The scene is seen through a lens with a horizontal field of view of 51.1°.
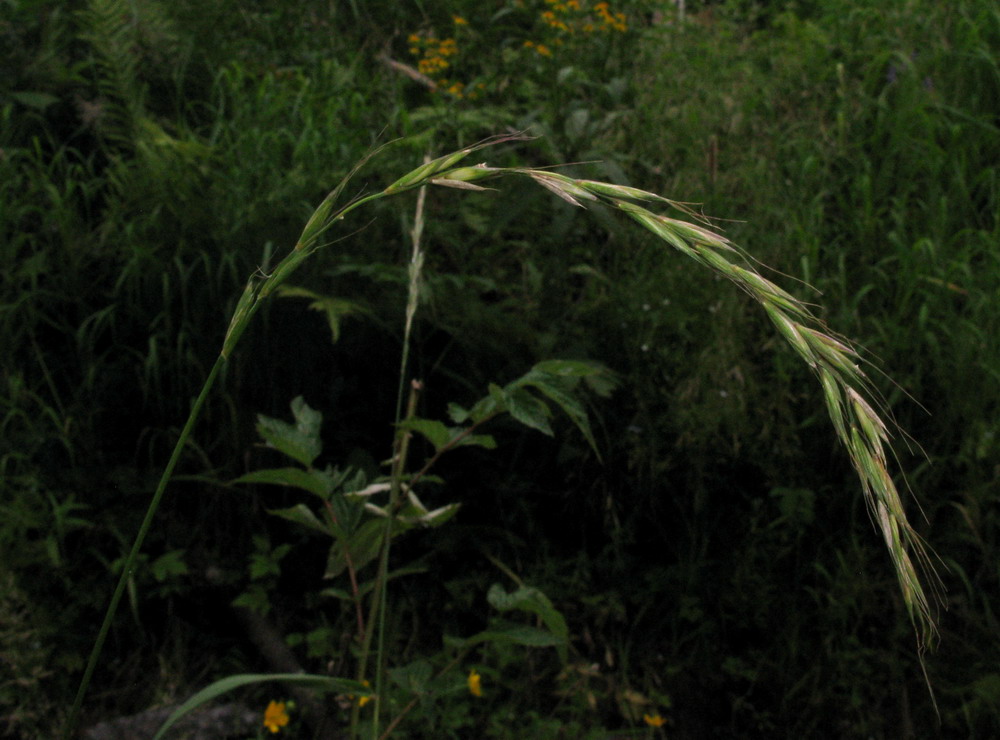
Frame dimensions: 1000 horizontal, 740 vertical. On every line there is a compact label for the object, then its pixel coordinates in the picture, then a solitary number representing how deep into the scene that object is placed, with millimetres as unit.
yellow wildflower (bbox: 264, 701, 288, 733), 541
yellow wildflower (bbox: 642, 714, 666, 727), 583
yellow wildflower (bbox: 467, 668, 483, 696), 521
